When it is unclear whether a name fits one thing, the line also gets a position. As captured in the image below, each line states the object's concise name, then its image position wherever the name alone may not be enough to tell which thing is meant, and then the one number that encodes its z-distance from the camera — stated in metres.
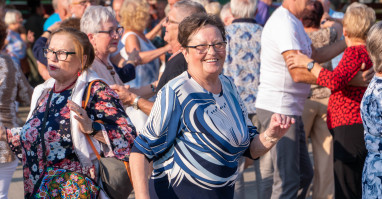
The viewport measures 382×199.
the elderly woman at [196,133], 4.89
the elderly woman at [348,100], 7.59
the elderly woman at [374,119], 5.97
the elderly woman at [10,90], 7.21
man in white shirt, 8.05
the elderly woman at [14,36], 19.00
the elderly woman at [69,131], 5.62
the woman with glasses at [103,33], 7.35
